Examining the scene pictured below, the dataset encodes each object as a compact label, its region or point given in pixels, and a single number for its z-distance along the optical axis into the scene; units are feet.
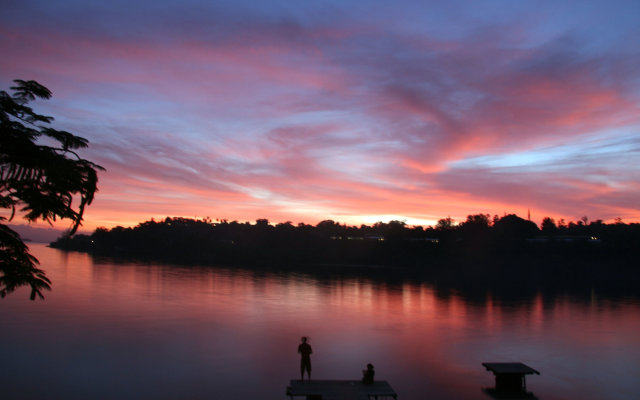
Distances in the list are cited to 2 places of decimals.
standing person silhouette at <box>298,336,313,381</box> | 61.36
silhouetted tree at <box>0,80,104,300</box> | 22.20
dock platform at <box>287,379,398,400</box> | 52.38
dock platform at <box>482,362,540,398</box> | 63.26
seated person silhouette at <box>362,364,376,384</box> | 55.88
